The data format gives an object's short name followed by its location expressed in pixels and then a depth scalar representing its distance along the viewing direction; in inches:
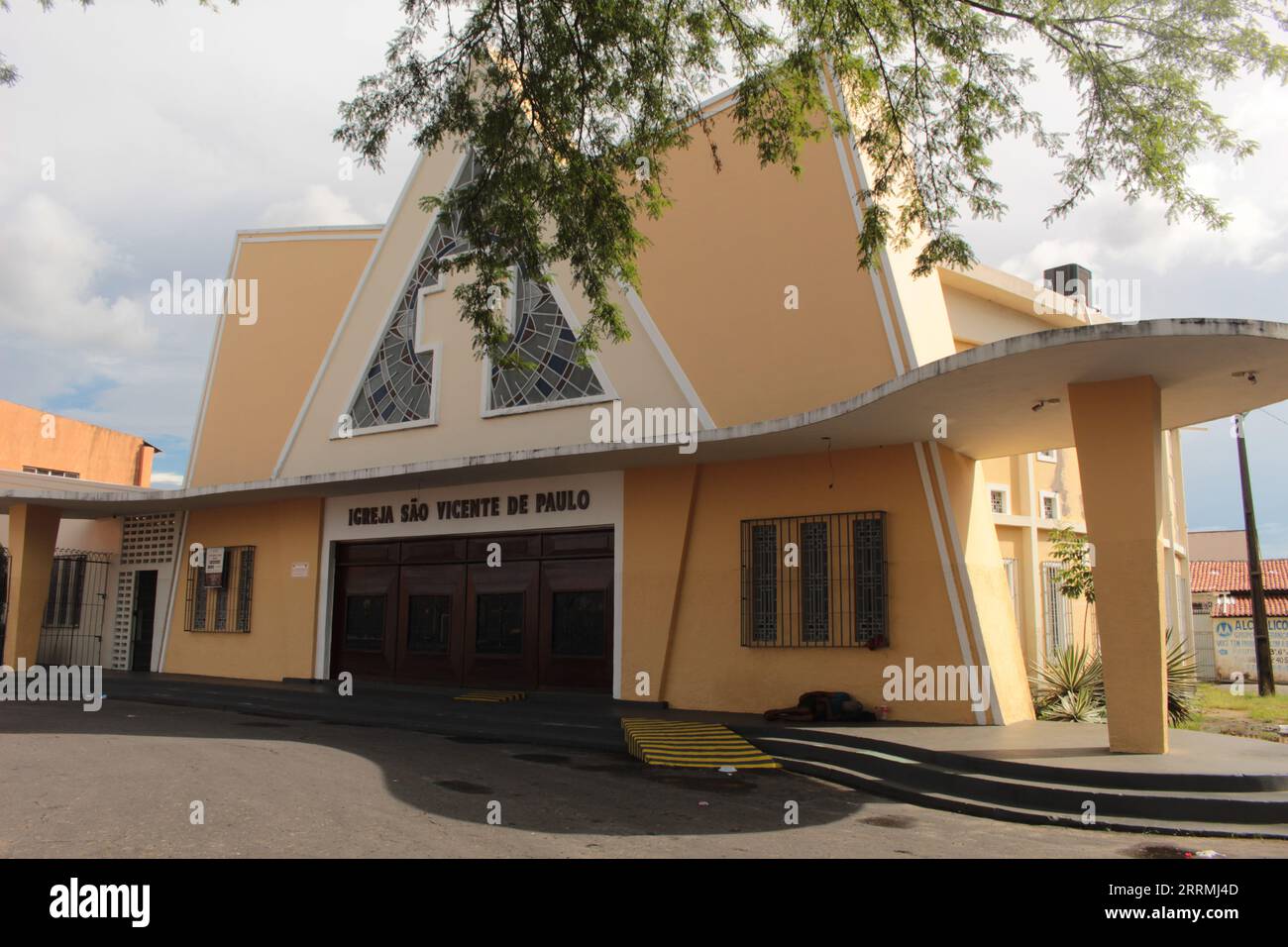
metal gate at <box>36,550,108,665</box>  792.9
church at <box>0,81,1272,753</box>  340.8
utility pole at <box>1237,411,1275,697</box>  727.7
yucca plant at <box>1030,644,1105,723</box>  427.5
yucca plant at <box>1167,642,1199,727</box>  436.5
